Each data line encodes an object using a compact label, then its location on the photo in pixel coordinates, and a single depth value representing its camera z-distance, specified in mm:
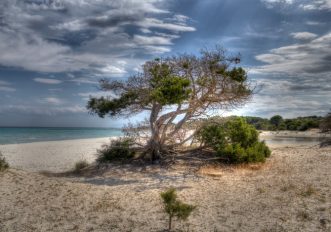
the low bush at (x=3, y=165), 11734
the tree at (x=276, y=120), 80625
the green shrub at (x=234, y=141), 15438
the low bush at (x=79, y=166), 16166
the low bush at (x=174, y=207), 6800
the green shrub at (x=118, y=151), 16781
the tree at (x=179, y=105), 15367
